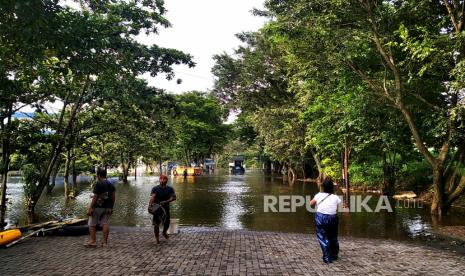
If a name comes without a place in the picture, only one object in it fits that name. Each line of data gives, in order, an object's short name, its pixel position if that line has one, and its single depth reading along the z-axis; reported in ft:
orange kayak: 30.99
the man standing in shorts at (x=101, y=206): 30.53
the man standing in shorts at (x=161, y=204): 31.99
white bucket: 36.83
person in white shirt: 25.53
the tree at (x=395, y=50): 48.57
